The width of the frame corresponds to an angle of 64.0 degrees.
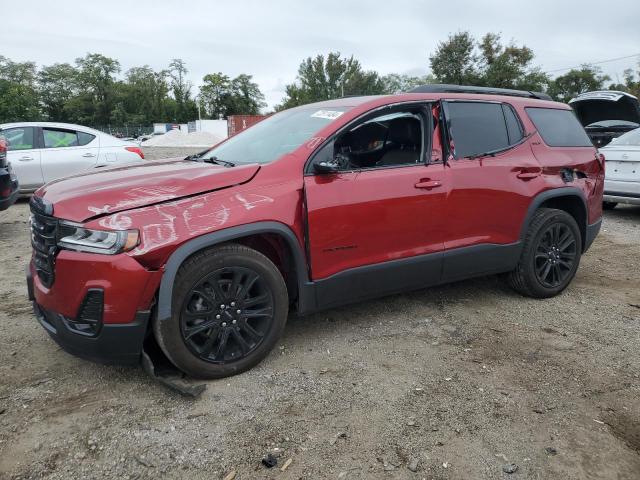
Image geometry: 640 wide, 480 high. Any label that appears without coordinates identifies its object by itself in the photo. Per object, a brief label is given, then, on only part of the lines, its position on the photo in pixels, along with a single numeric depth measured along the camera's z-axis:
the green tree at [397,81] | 88.12
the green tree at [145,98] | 82.04
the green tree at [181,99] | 85.00
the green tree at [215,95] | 83.44
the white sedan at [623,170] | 7.64
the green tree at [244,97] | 84.62
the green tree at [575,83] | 47.47
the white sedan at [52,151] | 8.74
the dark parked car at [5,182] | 6.57
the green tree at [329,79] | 72.94
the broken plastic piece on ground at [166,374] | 2.83
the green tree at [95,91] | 79.38
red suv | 2.73
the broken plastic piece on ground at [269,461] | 2.34
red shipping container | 41.62
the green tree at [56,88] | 81.75
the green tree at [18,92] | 59.42
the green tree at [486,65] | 41.50
